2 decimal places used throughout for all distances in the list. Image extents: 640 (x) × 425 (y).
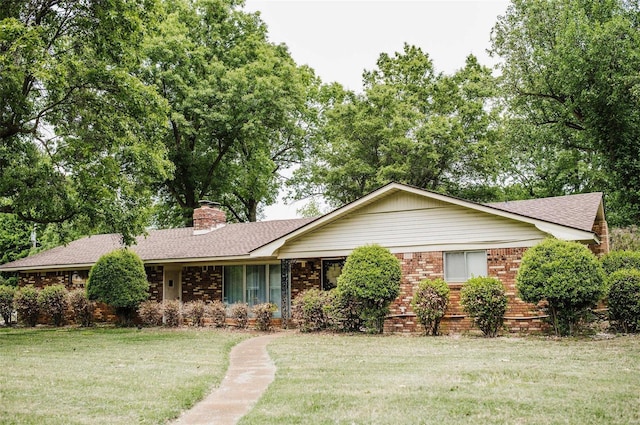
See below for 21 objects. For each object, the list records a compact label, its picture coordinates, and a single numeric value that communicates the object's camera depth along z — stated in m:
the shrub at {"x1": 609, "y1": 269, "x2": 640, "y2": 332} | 13.60
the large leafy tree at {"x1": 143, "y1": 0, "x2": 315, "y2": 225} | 29.66
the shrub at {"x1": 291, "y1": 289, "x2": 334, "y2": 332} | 16.88
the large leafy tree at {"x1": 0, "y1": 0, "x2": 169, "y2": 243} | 15.88
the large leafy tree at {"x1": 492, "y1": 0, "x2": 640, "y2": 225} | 24.48
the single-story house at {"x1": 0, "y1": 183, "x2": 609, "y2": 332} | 15.73
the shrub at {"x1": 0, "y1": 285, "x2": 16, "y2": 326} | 23.34
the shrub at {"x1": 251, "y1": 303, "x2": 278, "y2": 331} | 18.34
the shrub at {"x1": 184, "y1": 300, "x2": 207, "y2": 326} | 19.70
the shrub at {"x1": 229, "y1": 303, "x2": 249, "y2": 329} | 18.91
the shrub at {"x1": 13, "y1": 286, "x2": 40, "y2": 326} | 22.84
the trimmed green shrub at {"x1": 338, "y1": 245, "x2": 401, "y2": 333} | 15.72
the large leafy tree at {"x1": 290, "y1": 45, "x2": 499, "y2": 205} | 30.53
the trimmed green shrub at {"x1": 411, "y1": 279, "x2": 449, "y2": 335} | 15.16
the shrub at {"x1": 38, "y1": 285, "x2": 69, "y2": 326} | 22.12
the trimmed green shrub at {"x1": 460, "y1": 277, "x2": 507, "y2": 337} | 14.43
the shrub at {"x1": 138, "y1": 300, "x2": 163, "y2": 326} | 20.39
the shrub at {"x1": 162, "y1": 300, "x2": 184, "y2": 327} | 20.06
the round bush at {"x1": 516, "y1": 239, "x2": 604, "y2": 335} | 13.18
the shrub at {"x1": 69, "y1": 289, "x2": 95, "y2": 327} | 21.52
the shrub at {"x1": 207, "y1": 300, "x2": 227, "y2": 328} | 19.33
